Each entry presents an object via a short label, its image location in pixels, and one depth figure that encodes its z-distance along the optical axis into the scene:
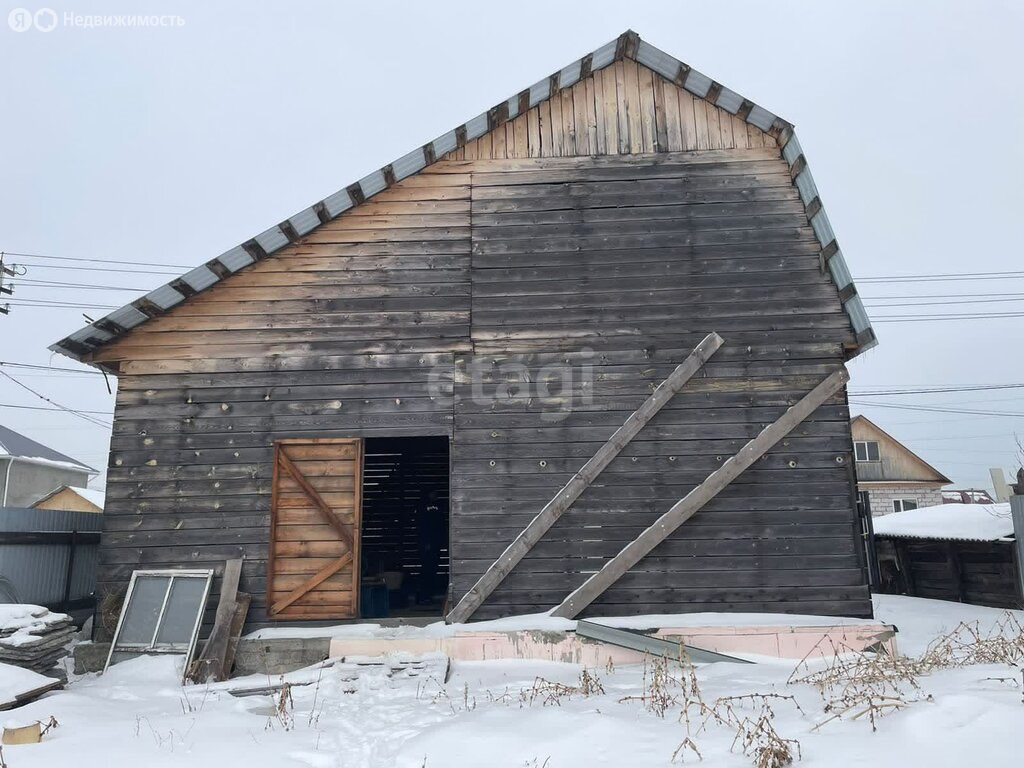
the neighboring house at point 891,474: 33.97
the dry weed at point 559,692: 6.42
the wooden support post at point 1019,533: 11.81
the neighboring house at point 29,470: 31.00
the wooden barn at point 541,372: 8.72
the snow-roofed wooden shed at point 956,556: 12.34
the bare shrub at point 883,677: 4.98
